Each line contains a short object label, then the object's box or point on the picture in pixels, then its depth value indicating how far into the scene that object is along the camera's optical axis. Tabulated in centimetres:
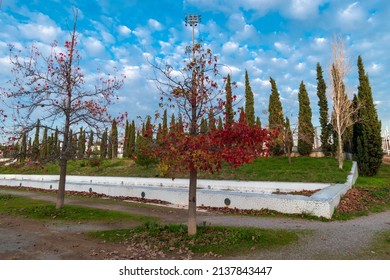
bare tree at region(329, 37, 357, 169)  2332
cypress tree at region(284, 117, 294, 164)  2569
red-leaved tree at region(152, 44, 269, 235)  591
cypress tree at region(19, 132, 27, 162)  1088
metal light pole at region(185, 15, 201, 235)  682
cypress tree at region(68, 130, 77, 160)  1135
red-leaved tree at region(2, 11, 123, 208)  1143
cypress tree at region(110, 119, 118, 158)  1150
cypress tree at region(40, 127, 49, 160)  1116
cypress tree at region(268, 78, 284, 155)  2973
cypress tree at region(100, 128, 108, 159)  1190
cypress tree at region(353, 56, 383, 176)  2297
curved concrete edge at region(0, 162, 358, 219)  945
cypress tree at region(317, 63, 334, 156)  2735
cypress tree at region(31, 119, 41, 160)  1101
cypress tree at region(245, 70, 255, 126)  3368
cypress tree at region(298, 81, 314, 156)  2822
